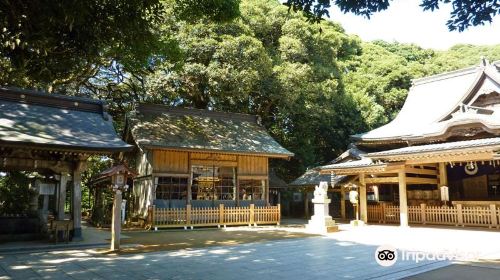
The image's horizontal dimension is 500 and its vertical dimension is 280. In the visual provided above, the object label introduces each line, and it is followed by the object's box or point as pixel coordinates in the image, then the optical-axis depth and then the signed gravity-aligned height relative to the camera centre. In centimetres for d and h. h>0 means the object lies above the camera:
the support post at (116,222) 1072 -85
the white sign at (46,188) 1304 +13
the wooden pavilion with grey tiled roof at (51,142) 1173 +153
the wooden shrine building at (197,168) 1834 +125
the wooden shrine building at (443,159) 1562 +138
